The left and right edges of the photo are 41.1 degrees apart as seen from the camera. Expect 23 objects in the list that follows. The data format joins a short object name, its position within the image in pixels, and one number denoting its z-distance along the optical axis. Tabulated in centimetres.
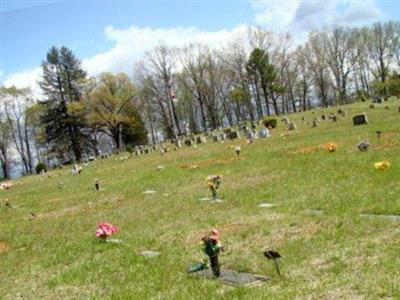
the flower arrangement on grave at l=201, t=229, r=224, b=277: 892
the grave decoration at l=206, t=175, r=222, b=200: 1634
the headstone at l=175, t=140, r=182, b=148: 4927
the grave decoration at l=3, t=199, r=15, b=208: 2523
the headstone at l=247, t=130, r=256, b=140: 3897
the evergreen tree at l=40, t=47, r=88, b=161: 7775
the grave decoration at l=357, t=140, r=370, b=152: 2144
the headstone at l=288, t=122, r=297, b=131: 4201
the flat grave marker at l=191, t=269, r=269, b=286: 831
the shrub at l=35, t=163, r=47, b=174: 6426
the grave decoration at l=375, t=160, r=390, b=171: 1578
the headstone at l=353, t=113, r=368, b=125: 3506
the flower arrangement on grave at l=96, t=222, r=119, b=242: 1277
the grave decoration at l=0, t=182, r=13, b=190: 4008
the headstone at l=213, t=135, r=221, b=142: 4545
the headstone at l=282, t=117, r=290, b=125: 5023
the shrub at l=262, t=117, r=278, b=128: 4789
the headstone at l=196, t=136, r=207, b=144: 4724
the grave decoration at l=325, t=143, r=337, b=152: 2283
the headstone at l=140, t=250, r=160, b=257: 1100
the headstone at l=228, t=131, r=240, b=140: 4322
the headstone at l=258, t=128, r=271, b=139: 3928
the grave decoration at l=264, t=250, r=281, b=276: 806
